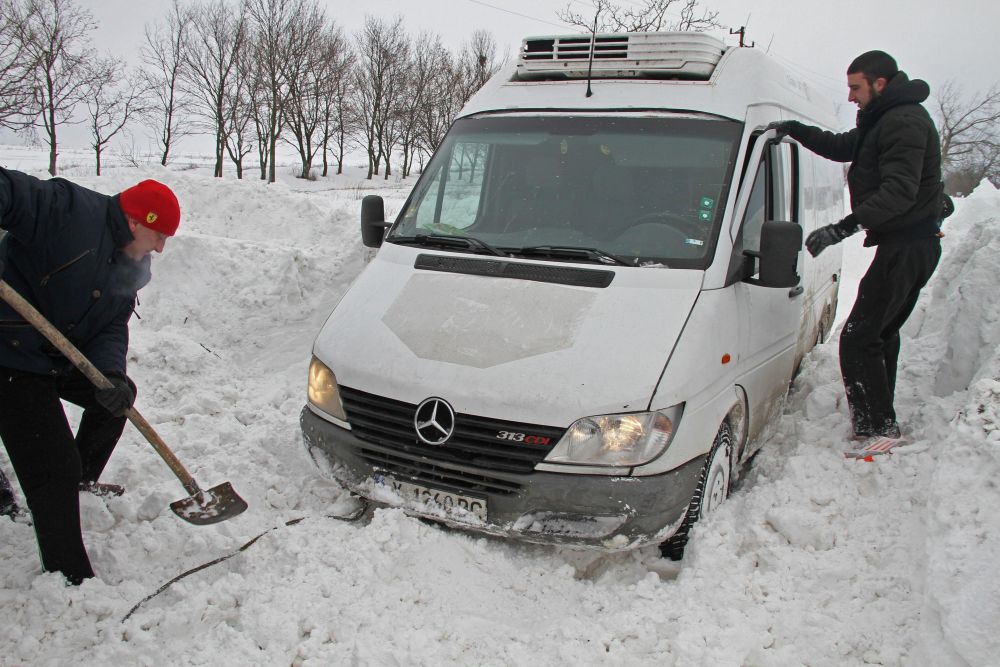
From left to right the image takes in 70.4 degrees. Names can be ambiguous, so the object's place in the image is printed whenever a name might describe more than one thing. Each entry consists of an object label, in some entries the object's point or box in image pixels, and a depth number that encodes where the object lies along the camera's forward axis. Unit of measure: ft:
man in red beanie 9.67
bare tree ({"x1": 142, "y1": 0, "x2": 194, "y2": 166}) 114.93
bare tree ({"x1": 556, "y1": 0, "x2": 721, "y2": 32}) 62.23
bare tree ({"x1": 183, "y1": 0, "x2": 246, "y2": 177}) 115.44
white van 9.88
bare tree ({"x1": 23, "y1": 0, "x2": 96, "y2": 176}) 81.25
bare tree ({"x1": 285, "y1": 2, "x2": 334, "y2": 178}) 122.83
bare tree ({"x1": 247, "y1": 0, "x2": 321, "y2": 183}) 119.55
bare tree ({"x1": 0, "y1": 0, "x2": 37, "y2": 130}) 69.26
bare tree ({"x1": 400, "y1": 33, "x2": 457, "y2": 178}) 155.53
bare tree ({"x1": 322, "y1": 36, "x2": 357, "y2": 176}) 139.44
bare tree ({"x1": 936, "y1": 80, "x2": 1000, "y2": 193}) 123.44
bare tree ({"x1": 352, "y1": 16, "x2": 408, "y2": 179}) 155.43
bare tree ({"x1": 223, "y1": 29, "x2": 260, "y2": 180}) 116.88
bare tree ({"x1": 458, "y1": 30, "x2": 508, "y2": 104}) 150.72
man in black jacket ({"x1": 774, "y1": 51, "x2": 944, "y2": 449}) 12.71
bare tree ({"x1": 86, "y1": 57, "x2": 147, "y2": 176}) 94.12
